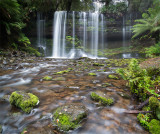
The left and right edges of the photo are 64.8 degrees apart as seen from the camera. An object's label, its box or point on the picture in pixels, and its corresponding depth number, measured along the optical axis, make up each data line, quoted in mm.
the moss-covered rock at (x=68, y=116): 1565
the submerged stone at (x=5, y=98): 2224
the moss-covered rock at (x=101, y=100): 2122
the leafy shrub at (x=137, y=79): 2072
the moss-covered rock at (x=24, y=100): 1889
